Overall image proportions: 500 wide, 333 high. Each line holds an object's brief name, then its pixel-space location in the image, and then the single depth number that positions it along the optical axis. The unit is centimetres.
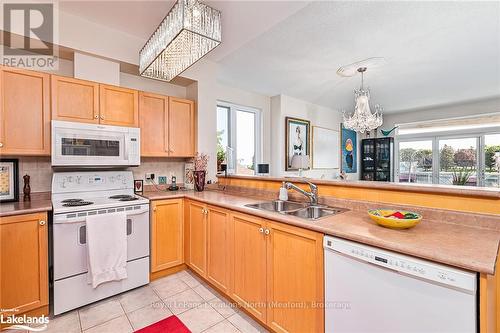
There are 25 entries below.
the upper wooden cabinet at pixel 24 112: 195
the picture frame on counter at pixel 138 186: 285
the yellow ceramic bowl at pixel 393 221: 125
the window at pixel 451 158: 500
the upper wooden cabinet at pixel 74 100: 218
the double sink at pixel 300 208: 186
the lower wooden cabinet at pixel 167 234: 244
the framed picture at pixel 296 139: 450
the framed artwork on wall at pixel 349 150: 602
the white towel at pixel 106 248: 197
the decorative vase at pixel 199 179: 295
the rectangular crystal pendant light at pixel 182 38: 156
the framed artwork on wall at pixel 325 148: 517
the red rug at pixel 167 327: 173
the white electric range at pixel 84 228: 189
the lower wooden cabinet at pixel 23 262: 171
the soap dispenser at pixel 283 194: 212
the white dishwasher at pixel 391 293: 90
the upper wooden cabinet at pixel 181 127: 295
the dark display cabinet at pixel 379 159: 629
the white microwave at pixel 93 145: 212
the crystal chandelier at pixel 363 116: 352
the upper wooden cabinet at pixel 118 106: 244
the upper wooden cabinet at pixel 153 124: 273
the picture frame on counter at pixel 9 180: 205
